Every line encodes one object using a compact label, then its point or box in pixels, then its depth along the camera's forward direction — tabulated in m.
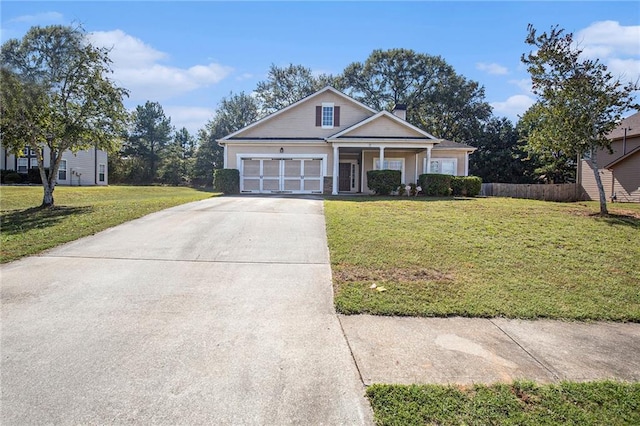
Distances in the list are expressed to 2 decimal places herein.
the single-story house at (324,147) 20.94
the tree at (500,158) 33.59
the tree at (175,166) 44.59
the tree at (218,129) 42.53
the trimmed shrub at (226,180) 20.61
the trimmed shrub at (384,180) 19.11
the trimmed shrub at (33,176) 29.00
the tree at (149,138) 47.19
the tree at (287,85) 44.66
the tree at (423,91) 39.81
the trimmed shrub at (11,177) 27.86
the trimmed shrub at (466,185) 19.86
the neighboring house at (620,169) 19.28
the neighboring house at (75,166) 30.28
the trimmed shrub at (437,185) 19.23
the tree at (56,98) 13.56
